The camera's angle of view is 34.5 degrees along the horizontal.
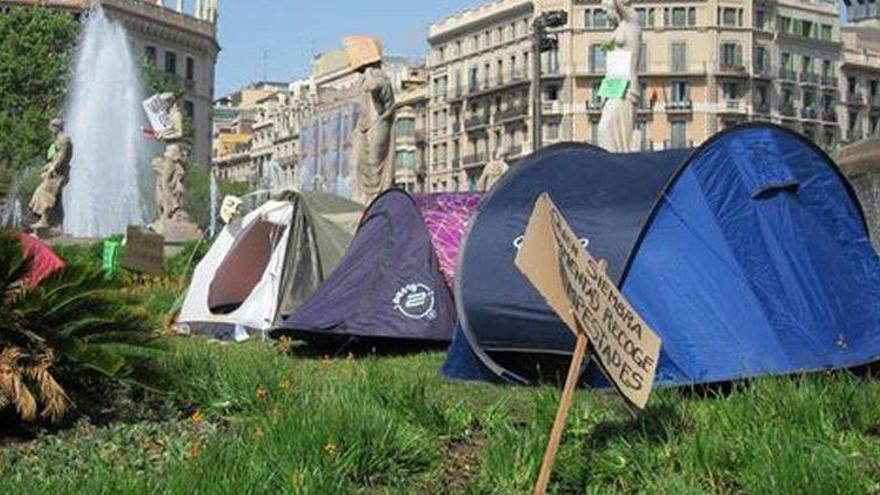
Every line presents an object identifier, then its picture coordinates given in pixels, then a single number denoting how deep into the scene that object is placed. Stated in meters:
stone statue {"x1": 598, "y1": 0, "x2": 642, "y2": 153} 16.61
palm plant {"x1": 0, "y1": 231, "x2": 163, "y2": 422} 8.17
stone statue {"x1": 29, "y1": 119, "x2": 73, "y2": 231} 31.28
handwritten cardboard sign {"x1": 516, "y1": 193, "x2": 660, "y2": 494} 6.37
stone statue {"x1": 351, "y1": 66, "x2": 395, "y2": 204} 19.09
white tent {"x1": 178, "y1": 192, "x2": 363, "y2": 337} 15.34
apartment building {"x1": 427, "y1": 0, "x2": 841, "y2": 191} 93.06
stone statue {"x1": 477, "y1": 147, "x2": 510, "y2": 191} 23.55
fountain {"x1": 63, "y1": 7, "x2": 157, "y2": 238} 50.03
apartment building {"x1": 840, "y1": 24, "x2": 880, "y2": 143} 102.75
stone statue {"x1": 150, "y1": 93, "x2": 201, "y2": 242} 29.95
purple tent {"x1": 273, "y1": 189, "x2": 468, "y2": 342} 12.77
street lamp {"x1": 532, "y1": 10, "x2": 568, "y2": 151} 27.83
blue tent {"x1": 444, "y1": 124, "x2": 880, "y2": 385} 9.05
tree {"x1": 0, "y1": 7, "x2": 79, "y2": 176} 55.31
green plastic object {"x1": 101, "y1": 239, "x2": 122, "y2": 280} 22.27
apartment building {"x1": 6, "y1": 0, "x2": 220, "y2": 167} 91.25
